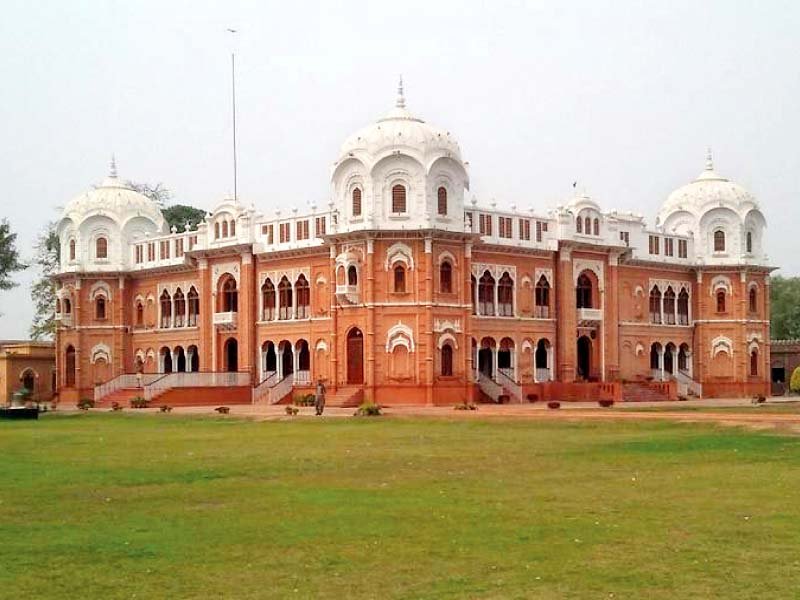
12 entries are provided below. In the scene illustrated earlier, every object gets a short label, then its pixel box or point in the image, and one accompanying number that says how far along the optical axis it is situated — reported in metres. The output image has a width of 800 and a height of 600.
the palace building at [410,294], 53.78
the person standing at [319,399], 45.53
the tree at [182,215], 87.88
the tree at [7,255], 61.84
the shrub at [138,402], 55.66
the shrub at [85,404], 57.07
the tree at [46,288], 84.44
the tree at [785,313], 97.19
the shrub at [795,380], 58.15
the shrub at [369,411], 43.28
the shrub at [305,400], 53.47
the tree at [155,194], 91.06
